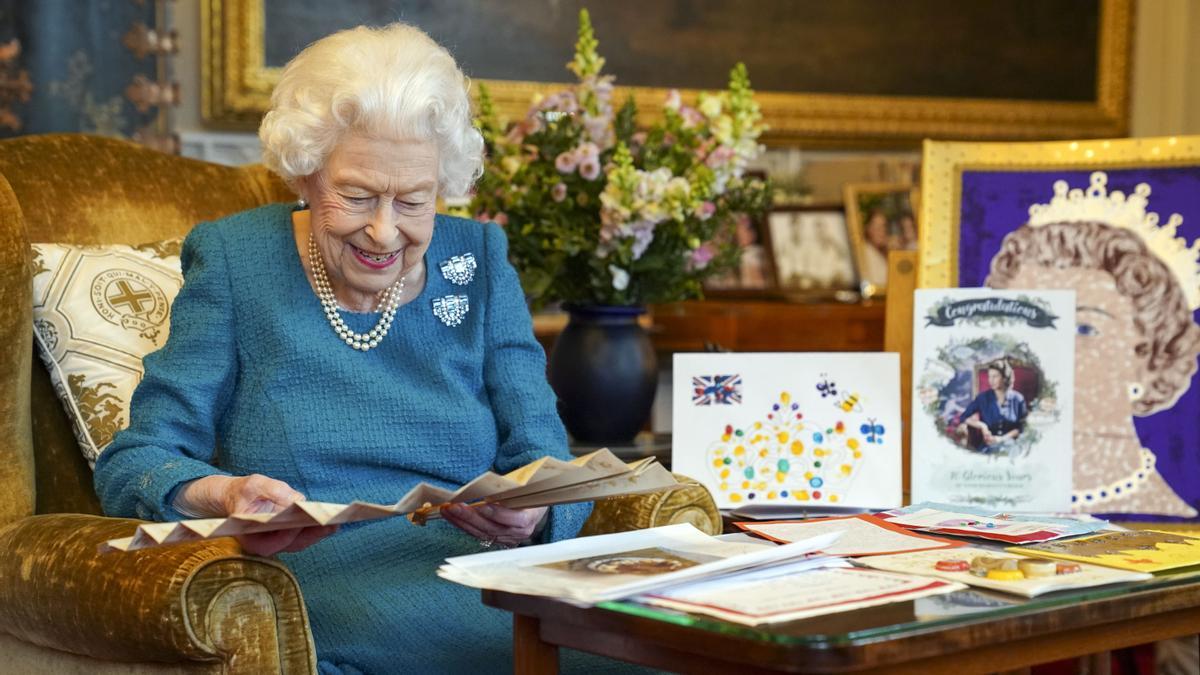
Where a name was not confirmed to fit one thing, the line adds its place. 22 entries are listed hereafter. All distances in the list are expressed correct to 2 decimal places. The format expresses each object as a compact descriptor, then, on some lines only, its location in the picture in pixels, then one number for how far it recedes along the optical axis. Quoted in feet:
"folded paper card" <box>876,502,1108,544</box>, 5.30
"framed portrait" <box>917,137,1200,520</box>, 7.80
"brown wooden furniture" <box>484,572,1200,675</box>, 3.76
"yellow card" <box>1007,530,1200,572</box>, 4.82
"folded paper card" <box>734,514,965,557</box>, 5.00
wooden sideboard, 13.16
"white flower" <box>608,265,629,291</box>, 8.49
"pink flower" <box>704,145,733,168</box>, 8.62
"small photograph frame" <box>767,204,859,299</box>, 14.15
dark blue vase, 8.56
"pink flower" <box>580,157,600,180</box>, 8.48
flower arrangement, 8.51
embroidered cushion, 6.93
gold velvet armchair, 5.03
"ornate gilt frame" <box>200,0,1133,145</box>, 12.44
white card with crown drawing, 6.87
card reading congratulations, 7.11
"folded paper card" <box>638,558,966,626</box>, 3.95
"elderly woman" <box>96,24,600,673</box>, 5.78
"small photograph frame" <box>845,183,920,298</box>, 14.25
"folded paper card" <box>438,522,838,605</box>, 4.18
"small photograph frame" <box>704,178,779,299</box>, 14.08
